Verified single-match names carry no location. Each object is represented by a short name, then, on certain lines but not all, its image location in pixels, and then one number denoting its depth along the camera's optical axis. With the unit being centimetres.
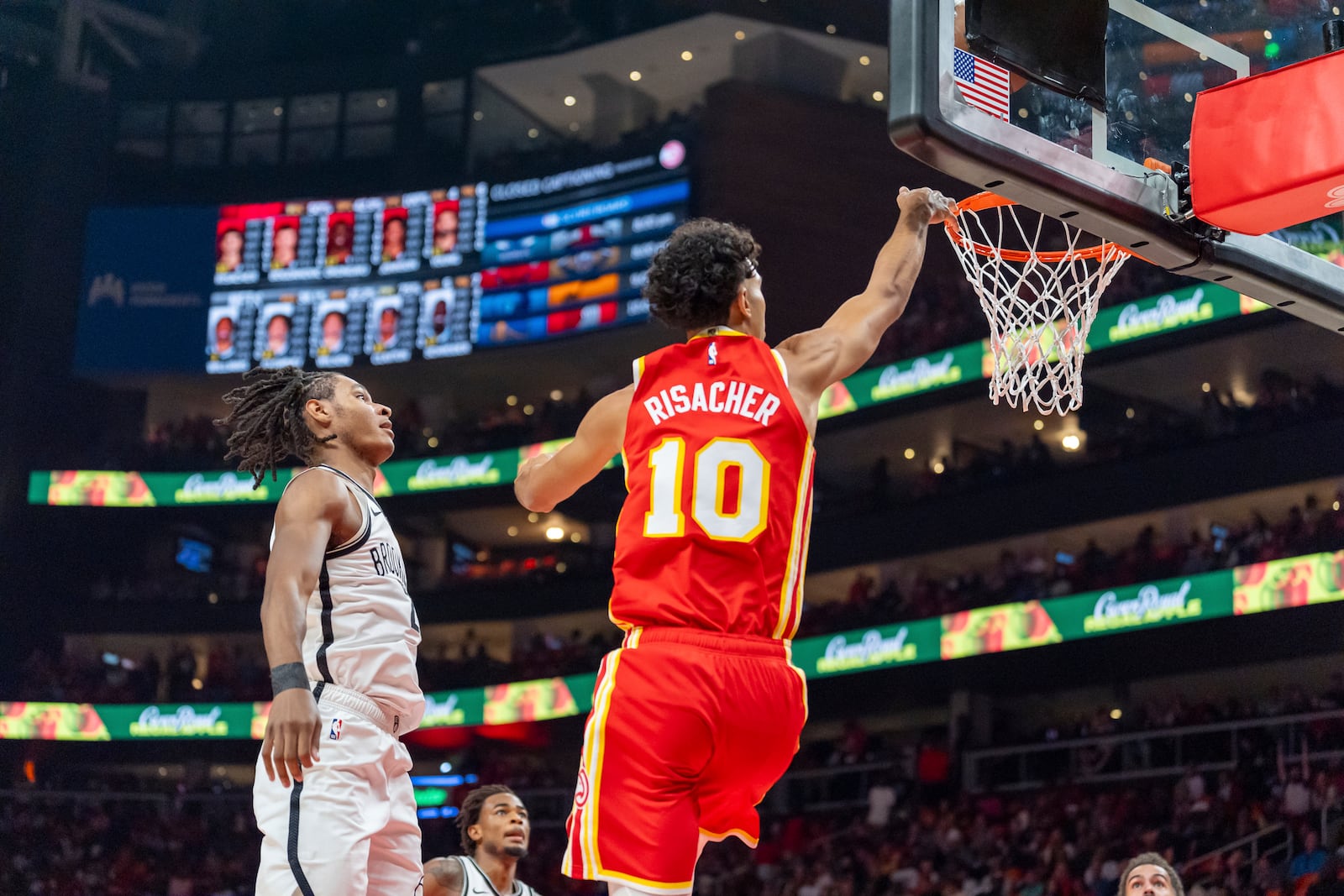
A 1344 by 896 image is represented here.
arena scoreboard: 2533
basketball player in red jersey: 314
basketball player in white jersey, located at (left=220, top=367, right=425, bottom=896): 348
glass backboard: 411
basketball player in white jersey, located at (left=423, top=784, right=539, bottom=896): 570
